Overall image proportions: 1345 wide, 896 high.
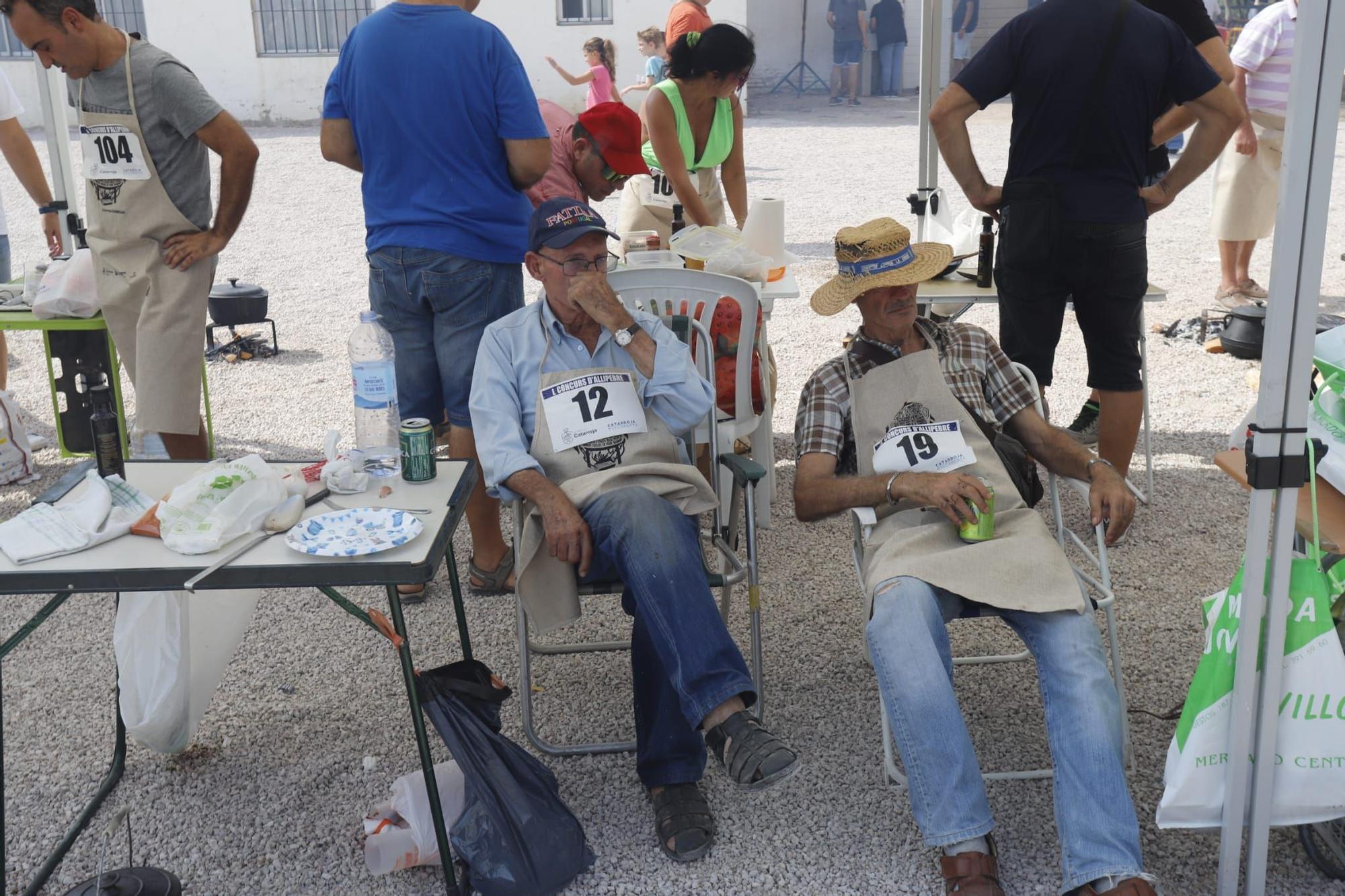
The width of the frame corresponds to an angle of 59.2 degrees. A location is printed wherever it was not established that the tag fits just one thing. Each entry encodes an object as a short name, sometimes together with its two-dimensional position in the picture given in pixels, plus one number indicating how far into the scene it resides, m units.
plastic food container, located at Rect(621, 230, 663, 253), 4.60
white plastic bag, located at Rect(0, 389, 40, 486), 4.88
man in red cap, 4.08
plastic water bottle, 2.76
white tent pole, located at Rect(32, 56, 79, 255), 4.85
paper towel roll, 4.57
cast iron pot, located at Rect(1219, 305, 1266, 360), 5.99
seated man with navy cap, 2.52
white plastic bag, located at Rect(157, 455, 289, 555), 2.32
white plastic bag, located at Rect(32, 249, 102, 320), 4.37
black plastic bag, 2.43
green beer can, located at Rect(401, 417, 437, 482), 2.69
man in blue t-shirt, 3.46
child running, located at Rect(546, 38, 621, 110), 13.41
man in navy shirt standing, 3.78
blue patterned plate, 2.28
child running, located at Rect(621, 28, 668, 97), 12.53
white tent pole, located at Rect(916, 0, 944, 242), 5.02
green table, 4.47
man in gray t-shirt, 3.77
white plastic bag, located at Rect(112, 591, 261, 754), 2.74
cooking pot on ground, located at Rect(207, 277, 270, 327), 6.47
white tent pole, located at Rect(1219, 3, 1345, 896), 1.94
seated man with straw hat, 2.37
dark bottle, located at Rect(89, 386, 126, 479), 2.87
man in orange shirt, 6.72
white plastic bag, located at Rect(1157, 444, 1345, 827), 2.19
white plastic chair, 3.88
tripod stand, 24.64
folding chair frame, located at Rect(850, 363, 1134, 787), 2.73
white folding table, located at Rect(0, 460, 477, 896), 2.21
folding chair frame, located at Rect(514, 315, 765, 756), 2.86
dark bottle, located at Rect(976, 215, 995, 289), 4.53
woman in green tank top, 4.87
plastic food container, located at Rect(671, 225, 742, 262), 4.48
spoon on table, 2.33
